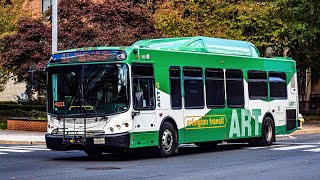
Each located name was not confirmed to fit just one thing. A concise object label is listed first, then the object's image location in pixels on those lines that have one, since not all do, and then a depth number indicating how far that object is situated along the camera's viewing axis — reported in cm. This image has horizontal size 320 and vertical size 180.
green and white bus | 1875
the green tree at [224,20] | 3903
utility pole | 2850
